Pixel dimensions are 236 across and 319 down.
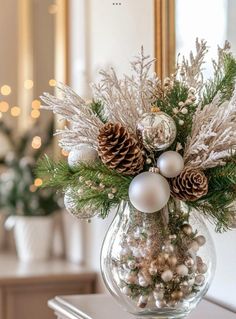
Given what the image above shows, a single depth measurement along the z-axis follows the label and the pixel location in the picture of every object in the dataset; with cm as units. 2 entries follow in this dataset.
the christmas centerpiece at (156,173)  135
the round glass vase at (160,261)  137
